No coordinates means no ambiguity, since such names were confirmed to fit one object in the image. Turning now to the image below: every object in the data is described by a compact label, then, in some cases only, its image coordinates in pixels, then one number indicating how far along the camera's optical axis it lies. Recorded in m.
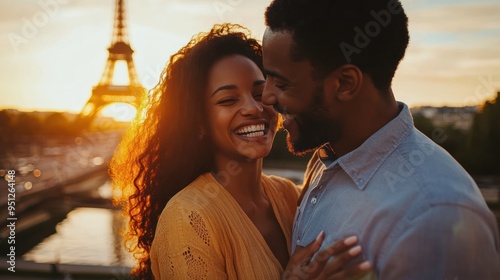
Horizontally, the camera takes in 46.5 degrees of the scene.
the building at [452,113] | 53.11
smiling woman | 2.27
